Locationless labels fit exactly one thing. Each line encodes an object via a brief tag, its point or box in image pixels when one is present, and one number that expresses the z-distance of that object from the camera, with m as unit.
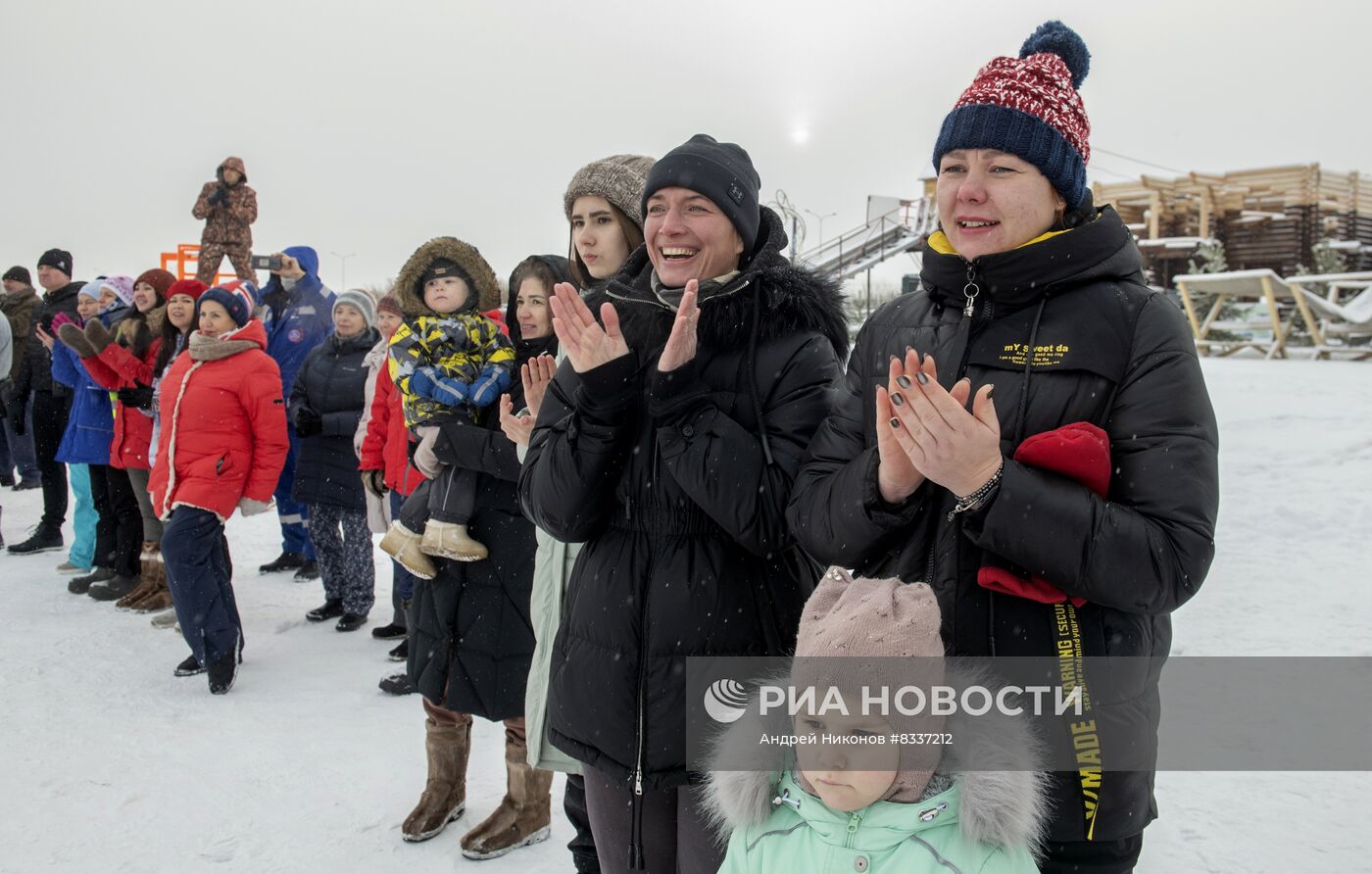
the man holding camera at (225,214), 11.47
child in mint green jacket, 1.39
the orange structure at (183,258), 14.23
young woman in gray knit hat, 2.72
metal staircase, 22.64
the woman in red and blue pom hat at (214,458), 4.81
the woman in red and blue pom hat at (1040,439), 1.40
